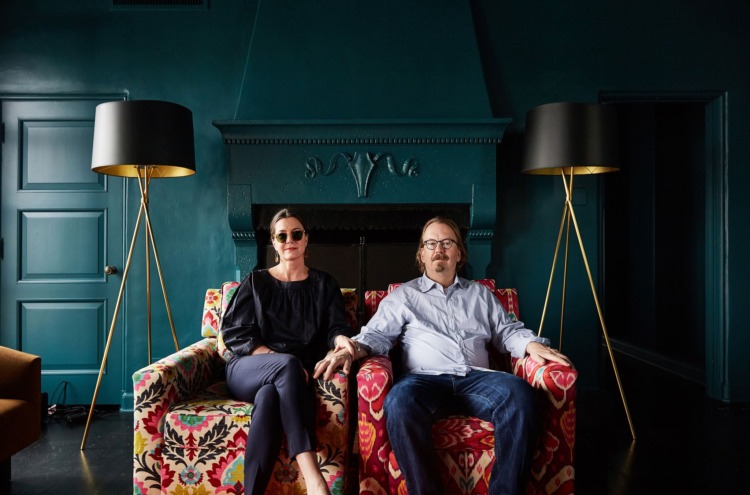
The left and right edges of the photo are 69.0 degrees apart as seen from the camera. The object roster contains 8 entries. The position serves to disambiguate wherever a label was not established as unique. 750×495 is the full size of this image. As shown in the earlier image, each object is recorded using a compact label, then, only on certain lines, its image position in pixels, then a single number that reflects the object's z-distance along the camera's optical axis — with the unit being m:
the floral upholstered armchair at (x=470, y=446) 1.95
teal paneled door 3.54
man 1.87
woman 1.93
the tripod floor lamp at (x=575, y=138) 2.91
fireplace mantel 3.34
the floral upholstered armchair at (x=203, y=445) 2.00
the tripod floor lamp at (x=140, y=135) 2.73
